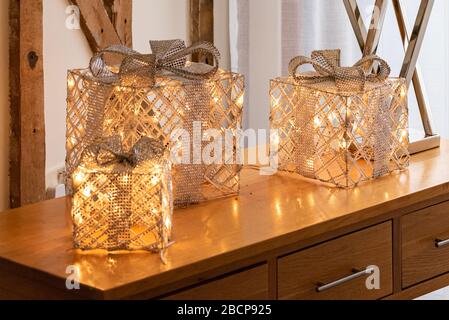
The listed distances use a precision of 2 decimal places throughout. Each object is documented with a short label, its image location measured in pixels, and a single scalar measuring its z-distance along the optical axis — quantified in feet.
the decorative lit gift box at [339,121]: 9.58
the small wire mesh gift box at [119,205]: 8.22
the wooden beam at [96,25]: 12.88
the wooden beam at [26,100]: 12.05
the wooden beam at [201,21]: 14.27
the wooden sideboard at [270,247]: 7.98
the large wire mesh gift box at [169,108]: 8.98
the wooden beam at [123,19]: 13.22
